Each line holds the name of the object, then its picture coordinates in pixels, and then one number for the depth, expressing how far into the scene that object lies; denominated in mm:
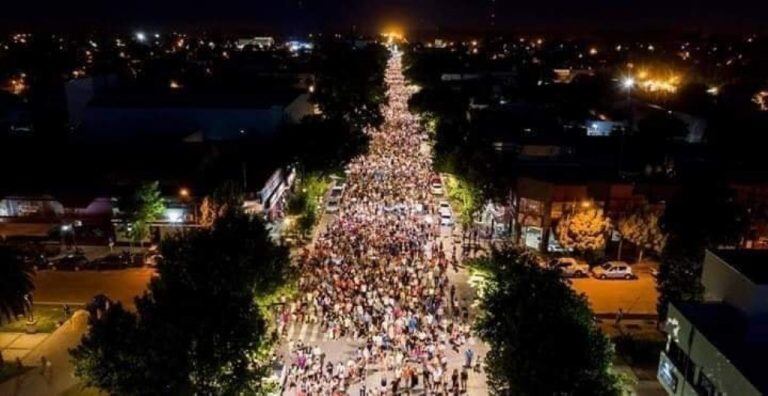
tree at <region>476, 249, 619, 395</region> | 19141
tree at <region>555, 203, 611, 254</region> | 38812
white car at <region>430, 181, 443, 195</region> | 53981
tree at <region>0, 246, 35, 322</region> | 26516
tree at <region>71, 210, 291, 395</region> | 20281
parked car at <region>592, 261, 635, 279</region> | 37250
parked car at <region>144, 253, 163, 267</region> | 38688
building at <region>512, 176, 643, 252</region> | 39594
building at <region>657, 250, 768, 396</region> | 17812
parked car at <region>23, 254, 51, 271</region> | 38312
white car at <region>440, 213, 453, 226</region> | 46344
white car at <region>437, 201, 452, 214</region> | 48291
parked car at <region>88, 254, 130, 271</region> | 38438
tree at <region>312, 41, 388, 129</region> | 81688
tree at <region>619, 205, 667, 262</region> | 37844
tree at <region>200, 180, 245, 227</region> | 39688
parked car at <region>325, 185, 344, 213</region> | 50156
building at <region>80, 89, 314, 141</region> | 63000
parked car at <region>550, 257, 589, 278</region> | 37312
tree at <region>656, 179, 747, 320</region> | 31848
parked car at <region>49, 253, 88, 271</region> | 38344
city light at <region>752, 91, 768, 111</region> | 91338
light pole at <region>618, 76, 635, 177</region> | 48628
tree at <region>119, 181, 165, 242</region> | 39719
